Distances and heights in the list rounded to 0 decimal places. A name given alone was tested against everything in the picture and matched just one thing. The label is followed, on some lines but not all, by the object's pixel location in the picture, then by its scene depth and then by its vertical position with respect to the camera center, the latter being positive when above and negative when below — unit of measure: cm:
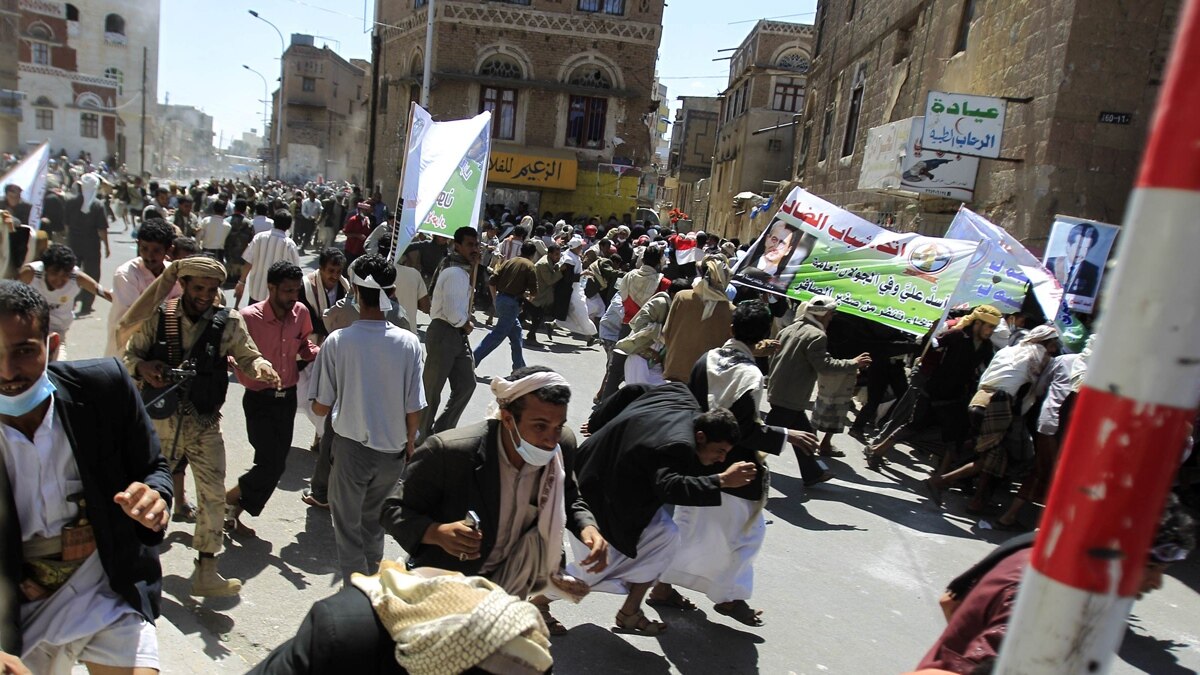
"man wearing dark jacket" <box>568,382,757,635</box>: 385 -122
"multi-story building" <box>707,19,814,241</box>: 3447 +448
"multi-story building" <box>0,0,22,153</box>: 2539 +204
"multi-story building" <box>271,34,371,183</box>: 7681 +420
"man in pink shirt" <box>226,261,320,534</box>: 487 -136
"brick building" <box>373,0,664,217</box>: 3206 +386
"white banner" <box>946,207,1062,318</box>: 825 -17
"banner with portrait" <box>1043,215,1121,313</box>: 800 +6
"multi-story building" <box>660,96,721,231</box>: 5528 +422
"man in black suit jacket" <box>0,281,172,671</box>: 228 -98
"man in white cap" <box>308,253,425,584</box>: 407 -113
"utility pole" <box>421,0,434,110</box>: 2534 +354
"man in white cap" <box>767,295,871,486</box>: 688 -120
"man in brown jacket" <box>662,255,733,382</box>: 672 -82
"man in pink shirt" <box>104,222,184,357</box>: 526 -81
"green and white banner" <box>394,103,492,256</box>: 748 +5
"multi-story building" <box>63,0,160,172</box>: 6412 +670
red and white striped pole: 82 -15
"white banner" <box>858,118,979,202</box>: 1207 +114
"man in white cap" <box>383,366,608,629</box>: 287 -104
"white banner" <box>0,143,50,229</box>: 706 -45
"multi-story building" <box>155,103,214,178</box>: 9256 +48
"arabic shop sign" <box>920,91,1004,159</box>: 1170 +168
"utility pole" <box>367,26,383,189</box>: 3650 +347
